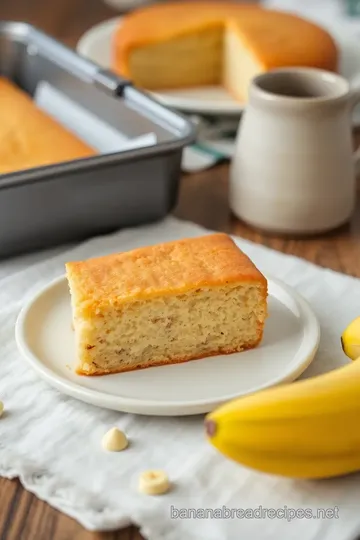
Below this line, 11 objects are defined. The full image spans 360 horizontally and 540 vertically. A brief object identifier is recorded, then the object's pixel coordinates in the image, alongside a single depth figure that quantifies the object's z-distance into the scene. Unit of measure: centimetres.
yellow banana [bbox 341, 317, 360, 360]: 64
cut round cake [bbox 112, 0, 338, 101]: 100
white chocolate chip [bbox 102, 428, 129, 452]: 61
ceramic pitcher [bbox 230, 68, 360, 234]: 80
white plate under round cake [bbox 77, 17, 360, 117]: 96
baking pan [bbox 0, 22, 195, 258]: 78
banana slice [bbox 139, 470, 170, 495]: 59
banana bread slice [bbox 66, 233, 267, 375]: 65
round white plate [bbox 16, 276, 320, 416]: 63
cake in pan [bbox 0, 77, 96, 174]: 87
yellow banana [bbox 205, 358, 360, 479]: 56
